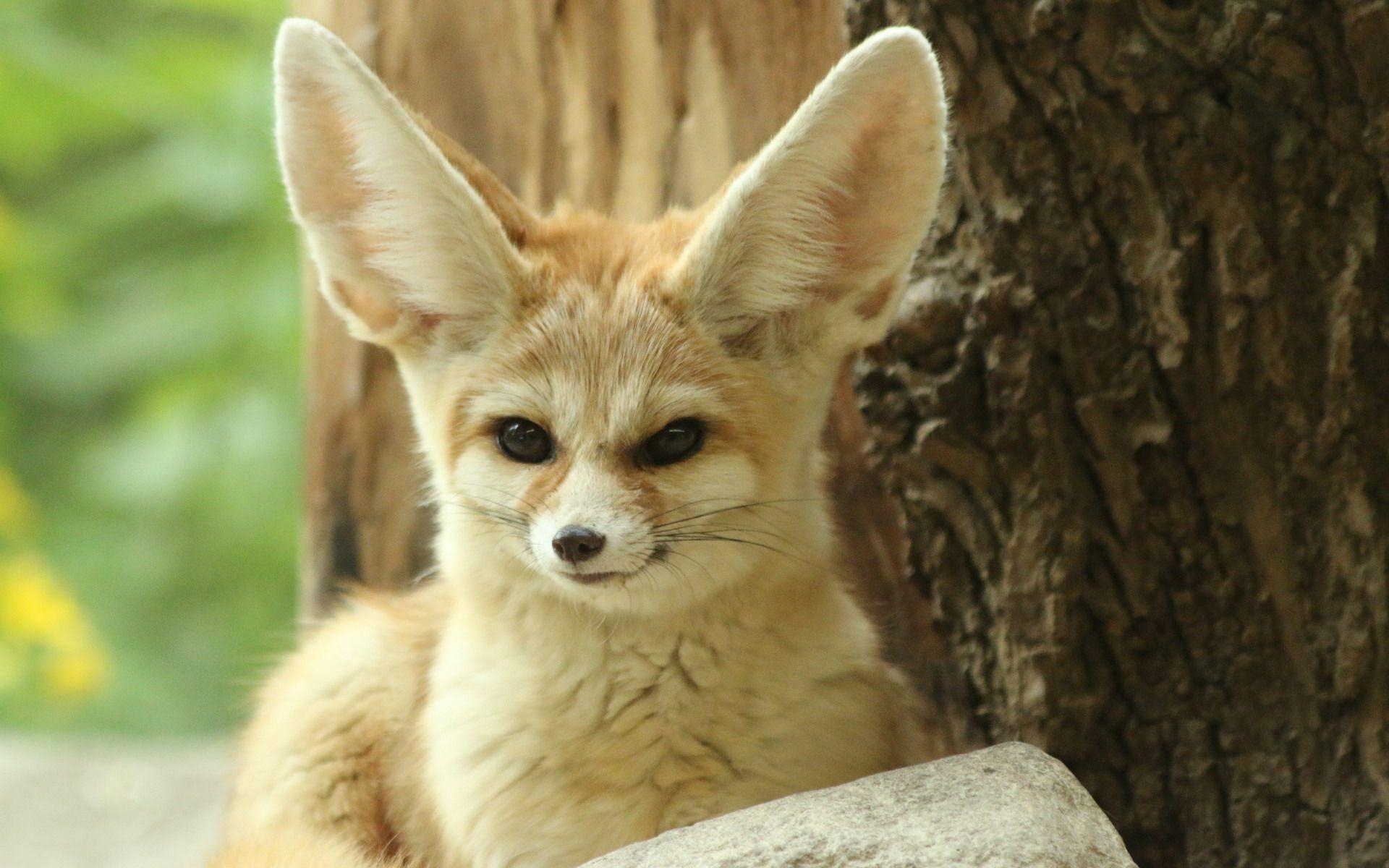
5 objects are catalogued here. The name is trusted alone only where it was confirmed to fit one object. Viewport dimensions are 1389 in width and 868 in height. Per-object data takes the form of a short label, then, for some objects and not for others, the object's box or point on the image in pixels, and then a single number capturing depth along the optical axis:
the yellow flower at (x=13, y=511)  13.76
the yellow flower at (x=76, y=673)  12.95
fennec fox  5.27
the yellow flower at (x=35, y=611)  13.04
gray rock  4.48
